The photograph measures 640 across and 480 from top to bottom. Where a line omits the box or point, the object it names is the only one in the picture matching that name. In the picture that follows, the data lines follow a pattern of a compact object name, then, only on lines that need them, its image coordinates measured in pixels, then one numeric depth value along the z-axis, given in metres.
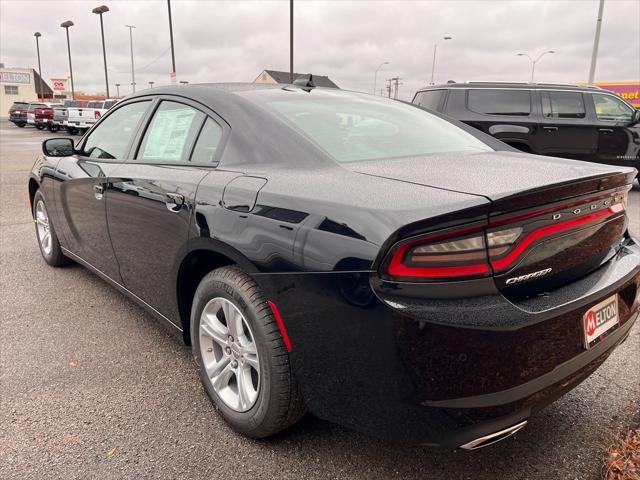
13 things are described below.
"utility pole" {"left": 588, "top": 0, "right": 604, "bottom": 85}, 17.39
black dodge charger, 1.50
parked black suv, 8.83
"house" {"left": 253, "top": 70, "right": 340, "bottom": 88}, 60.94
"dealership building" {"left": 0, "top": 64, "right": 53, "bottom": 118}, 60.56
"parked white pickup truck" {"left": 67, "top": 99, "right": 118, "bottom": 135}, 24.52
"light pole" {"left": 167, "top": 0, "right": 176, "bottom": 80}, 23.72
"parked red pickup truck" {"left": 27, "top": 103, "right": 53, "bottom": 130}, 30.39
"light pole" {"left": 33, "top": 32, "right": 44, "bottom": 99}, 52.87
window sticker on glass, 2.59
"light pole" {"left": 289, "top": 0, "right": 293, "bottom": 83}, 18.56
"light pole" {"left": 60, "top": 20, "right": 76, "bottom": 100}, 42.56
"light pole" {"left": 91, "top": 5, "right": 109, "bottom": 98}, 32.76
